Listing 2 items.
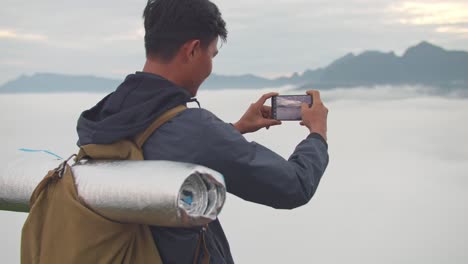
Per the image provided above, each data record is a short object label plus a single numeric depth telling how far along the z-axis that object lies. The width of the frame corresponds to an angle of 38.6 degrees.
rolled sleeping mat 1.57
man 1.69
